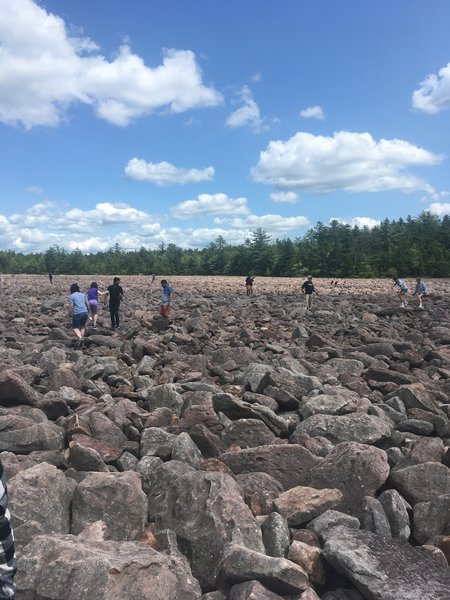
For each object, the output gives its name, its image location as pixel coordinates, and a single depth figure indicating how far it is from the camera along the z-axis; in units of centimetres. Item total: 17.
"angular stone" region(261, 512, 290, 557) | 447
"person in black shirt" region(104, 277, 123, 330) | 1778
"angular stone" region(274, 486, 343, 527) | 498
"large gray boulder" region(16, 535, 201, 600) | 351
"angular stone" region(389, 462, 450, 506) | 551
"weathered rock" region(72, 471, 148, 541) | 468
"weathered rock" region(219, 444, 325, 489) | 582
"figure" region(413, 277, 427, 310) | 2751
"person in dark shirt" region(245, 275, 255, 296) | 3844
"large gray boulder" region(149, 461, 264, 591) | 438
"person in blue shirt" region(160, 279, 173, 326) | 1809
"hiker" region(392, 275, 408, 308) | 2669
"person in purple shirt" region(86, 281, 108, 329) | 1753
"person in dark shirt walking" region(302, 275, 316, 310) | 2636
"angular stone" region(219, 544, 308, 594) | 384
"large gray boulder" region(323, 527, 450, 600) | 395
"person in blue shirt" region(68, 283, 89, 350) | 1437
